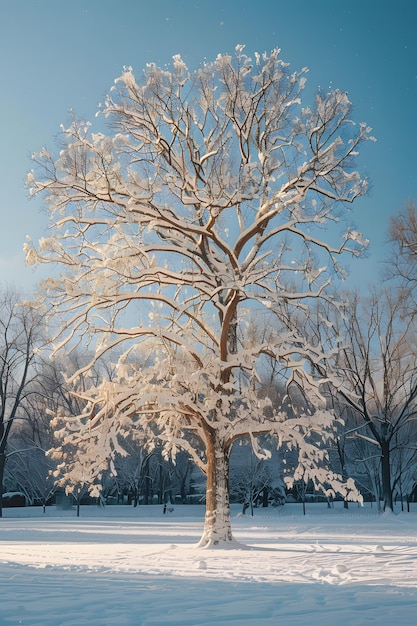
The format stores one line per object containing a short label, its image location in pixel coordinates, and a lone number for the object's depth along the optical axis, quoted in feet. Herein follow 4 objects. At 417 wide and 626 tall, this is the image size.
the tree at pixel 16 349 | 132.05
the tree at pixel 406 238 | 90.27
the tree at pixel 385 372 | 110.73
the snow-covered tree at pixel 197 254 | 51.13
